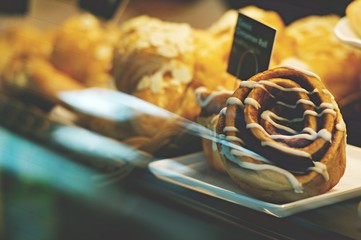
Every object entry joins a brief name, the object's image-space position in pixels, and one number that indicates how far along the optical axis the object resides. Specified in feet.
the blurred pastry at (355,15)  2.47
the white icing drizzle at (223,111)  2.33
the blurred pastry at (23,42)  3.45
